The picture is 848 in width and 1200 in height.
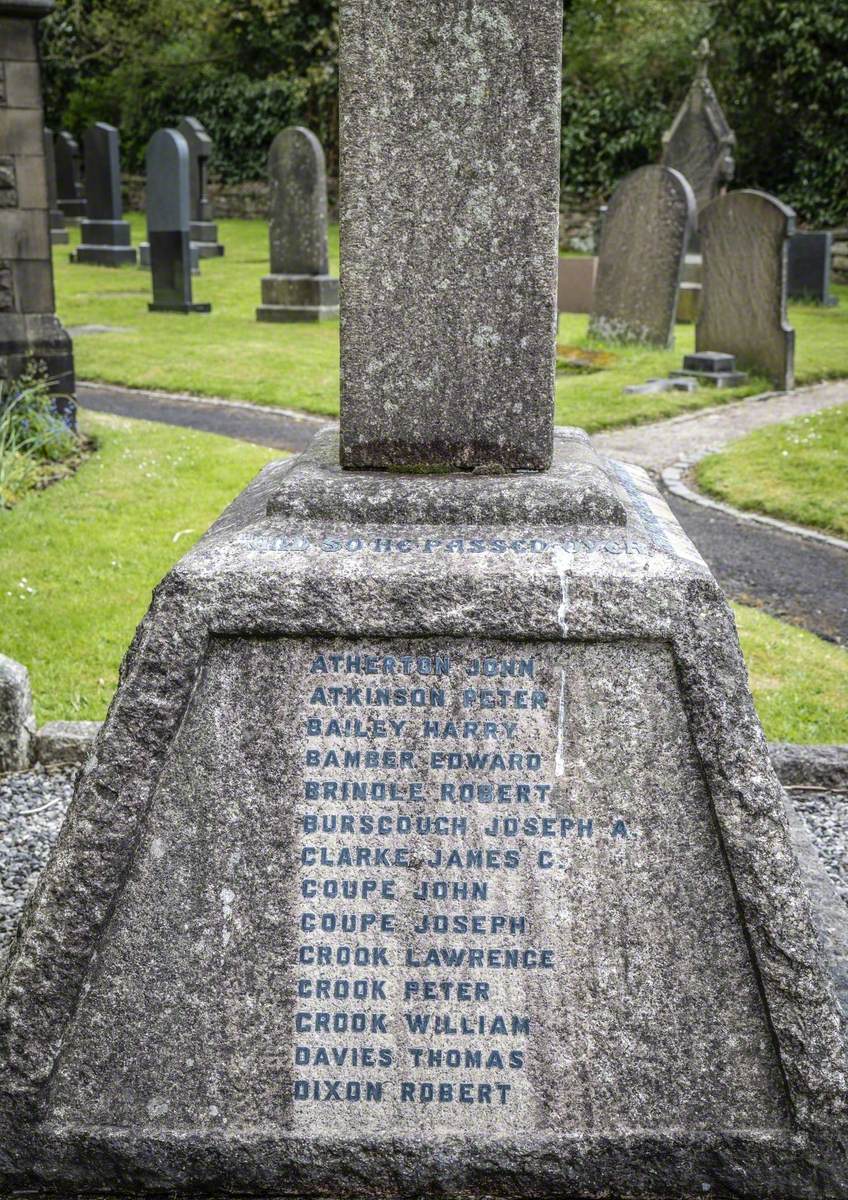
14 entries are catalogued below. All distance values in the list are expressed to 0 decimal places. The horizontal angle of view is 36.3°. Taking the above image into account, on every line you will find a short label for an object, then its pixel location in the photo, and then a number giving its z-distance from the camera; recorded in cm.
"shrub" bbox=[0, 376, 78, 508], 862
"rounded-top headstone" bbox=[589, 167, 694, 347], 1326
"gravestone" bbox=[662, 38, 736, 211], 1878
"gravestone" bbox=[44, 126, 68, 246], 2553
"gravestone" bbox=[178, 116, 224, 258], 2483
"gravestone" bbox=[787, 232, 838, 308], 1845
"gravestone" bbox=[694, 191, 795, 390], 1207
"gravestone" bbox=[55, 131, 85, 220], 2864
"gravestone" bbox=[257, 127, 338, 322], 1611
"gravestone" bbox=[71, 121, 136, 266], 2220
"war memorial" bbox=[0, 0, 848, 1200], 258
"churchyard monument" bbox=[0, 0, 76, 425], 892
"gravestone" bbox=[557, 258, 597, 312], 1766
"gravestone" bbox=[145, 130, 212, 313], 1702
